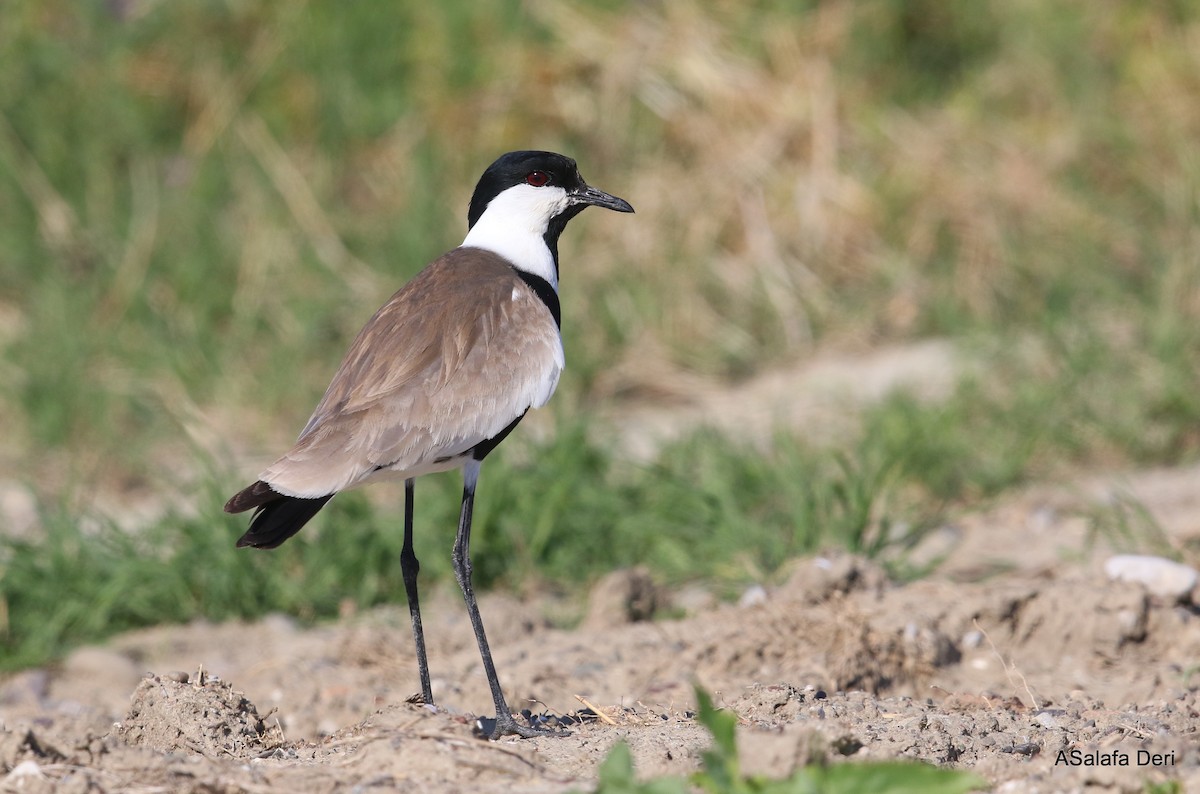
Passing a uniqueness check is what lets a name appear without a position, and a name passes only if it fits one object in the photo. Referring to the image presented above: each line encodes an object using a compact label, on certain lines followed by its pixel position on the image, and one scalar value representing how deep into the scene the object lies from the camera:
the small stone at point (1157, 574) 9.40
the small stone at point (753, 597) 9.59
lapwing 7.48
